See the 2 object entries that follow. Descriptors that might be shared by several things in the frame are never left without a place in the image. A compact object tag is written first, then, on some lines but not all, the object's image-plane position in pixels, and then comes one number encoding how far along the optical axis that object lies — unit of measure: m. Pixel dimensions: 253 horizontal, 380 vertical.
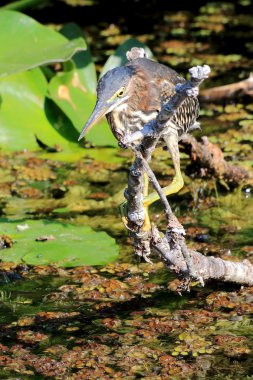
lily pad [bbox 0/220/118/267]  10.38
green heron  8.70
